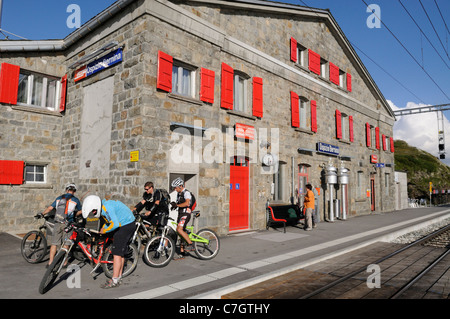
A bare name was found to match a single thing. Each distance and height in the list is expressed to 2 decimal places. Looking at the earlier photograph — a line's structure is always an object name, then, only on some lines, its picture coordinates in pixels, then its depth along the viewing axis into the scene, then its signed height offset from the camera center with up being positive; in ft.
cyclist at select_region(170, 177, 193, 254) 22.40 -1.57
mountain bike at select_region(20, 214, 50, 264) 21.88 -4.25
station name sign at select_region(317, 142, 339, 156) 50.63 +6.73
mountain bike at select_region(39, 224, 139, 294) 18.02 -3.84
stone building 28.47 +8.56
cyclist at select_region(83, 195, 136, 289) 16.71 -2.09
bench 38.56 -3.49
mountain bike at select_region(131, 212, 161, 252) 22.77 -3.21
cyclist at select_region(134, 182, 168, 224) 23.76 -1.30
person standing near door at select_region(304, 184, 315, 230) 39.17 -2.20
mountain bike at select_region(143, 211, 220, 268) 20.94 -4.28
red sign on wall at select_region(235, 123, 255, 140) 36.40 +6.81
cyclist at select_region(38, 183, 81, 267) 20.52 -1.79
